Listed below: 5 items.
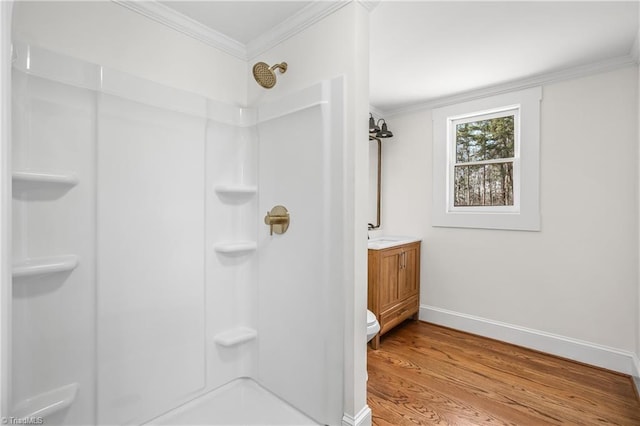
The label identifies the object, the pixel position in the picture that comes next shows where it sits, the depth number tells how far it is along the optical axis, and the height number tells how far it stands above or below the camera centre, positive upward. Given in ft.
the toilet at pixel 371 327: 6.65 -2.48
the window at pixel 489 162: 8.67 +1.54
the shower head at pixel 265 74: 5.53 +2.49
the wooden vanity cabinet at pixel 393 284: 8.57 -2.17
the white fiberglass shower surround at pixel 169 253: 4.25 -0.69
